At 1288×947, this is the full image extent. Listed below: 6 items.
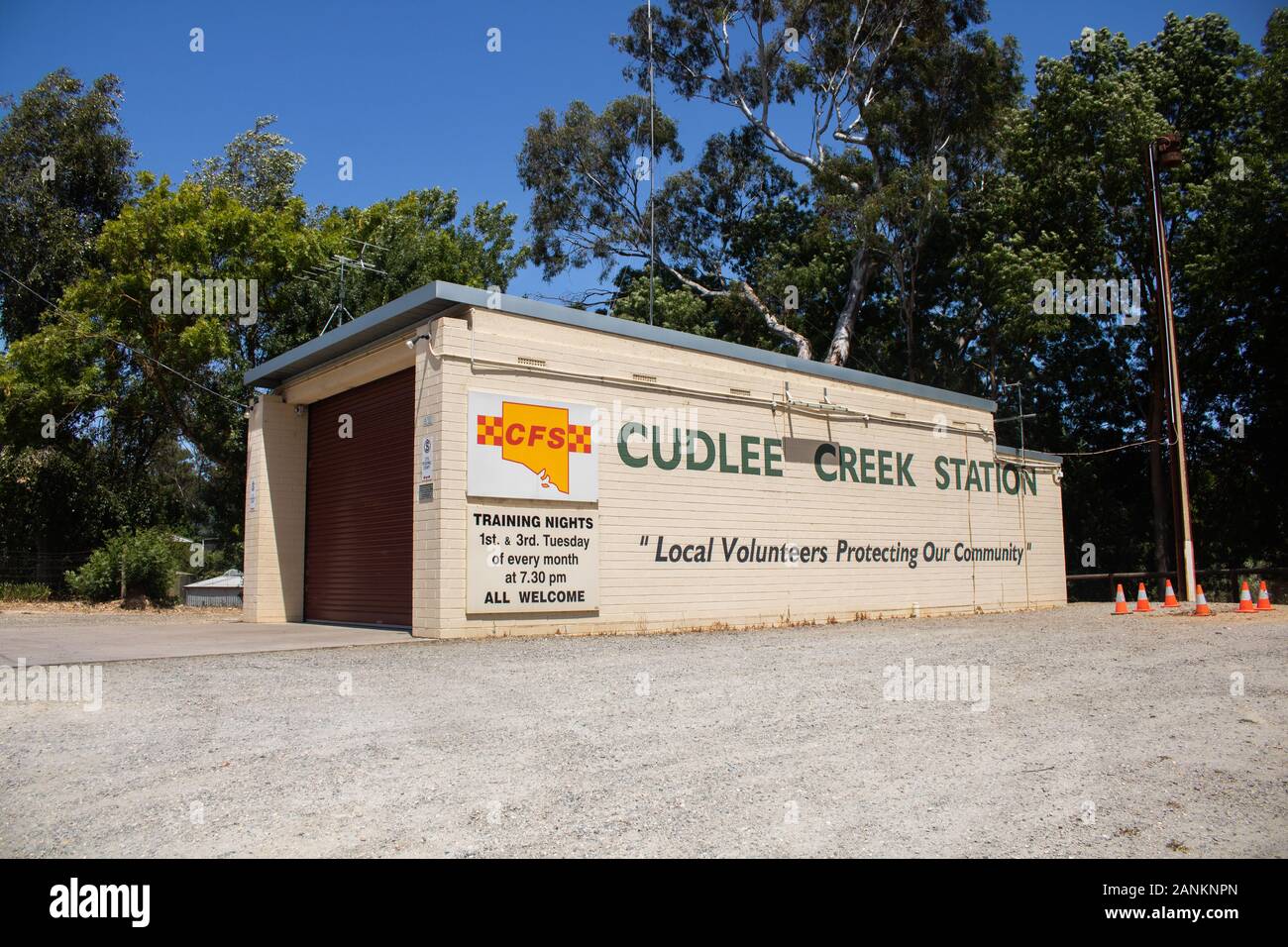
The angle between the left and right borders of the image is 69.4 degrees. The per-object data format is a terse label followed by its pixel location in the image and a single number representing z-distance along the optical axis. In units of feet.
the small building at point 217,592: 78.18
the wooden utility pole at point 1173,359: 67.72
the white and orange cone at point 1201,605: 52.49
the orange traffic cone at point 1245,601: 54.85
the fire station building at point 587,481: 39.70
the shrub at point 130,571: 76.89
